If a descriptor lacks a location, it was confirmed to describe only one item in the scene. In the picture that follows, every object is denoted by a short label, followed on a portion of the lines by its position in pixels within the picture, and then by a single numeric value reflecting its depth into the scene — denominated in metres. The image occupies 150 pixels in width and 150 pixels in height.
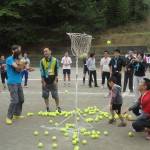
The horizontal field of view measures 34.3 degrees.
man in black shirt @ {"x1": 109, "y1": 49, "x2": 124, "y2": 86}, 9.39
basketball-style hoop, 5.93
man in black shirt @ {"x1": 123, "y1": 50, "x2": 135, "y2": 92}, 10.61
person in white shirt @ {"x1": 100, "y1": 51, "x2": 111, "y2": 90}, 11.43
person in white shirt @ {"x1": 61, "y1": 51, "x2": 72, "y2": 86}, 12.90
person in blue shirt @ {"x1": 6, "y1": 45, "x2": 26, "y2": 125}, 6.66
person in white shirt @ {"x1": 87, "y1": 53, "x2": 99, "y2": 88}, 12.37
